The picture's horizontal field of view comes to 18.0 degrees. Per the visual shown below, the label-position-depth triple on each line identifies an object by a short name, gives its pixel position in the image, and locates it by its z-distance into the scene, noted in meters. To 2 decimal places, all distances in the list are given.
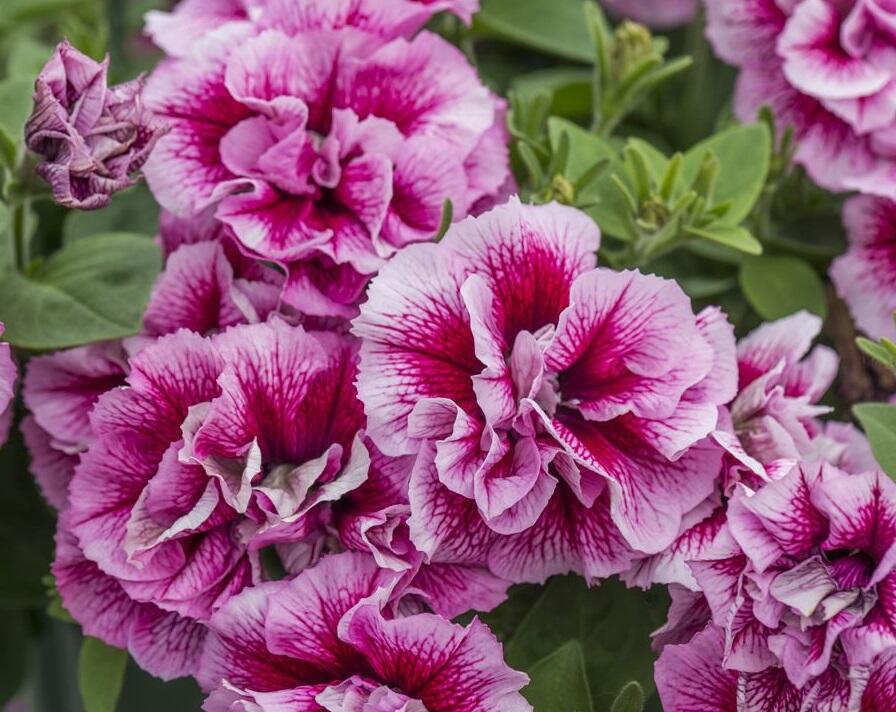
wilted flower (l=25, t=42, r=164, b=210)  0.56
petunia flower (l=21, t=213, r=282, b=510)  0.58
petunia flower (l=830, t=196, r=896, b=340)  0.63
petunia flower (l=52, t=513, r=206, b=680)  0.57
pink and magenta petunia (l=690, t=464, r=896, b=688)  0.54
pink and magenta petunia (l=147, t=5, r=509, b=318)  0.58
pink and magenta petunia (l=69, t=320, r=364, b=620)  0.56
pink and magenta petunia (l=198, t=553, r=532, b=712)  0.54
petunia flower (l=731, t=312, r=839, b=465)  0.57
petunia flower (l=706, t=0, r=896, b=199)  0.63
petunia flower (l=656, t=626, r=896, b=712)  0.55
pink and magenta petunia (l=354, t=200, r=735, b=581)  0.55
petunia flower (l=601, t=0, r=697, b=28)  0.76
